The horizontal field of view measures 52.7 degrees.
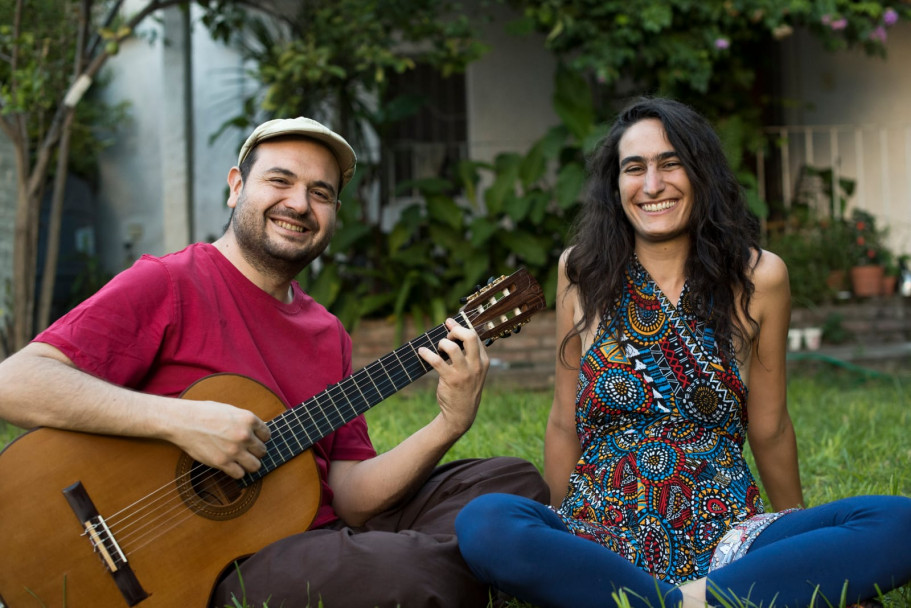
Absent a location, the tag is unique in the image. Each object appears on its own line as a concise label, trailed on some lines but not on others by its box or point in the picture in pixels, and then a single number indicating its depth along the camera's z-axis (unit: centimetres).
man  214
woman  201
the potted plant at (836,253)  724
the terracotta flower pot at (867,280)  720
